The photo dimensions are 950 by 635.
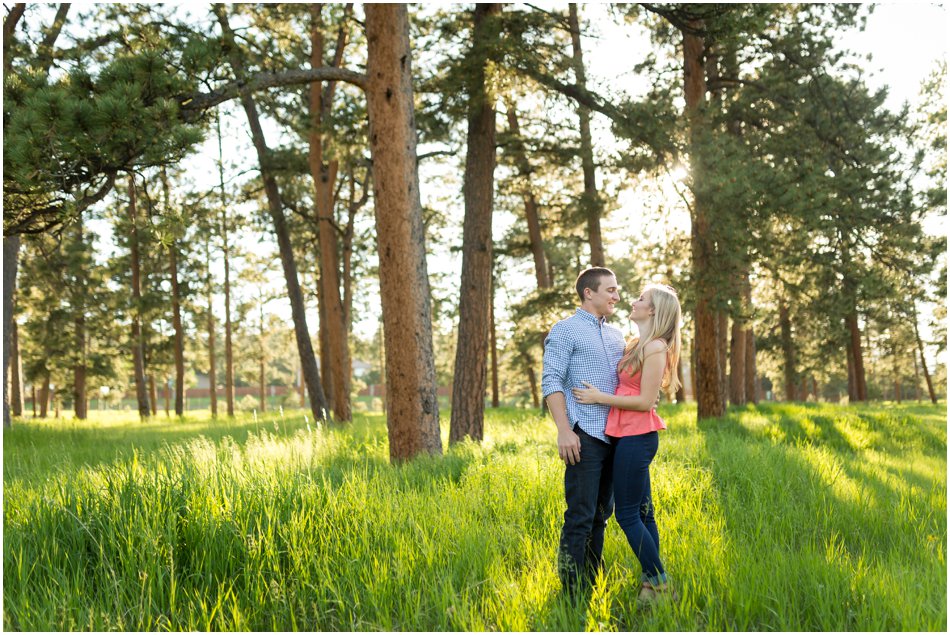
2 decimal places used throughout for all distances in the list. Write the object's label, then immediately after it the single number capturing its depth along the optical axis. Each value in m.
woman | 3.60
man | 3.70
